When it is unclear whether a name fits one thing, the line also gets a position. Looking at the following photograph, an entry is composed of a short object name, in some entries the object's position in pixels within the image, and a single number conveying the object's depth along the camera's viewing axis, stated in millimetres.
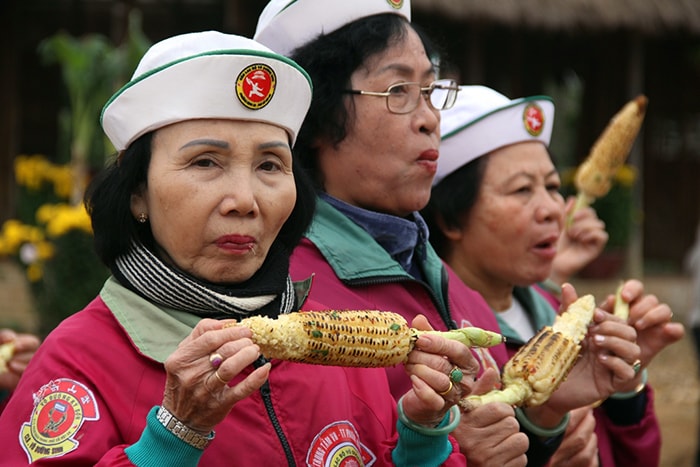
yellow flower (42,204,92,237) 7391
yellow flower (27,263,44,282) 7902
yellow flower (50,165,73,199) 9812
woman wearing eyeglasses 3373
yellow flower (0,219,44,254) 8008
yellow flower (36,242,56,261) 7645
